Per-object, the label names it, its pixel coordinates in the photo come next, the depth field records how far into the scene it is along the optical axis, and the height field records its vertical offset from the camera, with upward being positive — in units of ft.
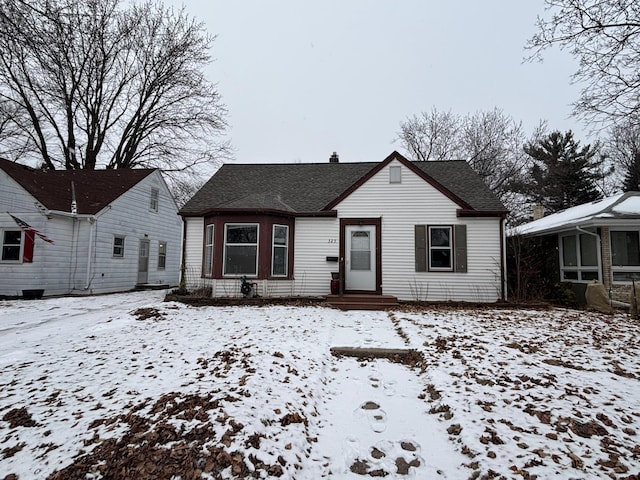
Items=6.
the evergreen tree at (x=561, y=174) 77.46 +21.75
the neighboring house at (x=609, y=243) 30.71 +2.14
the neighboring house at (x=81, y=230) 36.78 +3.83
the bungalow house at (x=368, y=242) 33.50 +2.21
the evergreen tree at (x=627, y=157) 71.72 +25.16
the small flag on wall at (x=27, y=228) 36.35 +3.53
